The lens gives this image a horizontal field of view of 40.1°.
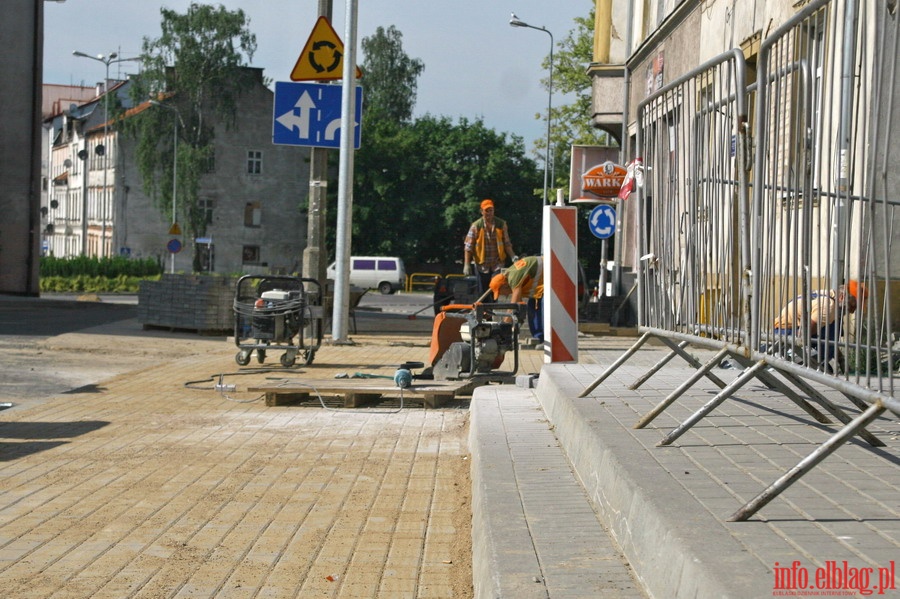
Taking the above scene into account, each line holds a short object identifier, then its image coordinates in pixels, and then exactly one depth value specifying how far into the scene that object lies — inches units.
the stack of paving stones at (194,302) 827.4
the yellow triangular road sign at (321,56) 688.4
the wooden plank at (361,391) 431.8
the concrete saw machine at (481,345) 463.2
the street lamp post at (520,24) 2176.7
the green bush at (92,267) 1917.6
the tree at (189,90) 2783.0
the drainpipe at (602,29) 1141.7
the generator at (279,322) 564.1
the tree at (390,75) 3400.6
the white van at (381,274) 2577.0
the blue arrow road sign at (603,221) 1002.1
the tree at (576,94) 2098.9
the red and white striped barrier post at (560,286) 404.8
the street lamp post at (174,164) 2701.8
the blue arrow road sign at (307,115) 689.0
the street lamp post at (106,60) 2434.8
